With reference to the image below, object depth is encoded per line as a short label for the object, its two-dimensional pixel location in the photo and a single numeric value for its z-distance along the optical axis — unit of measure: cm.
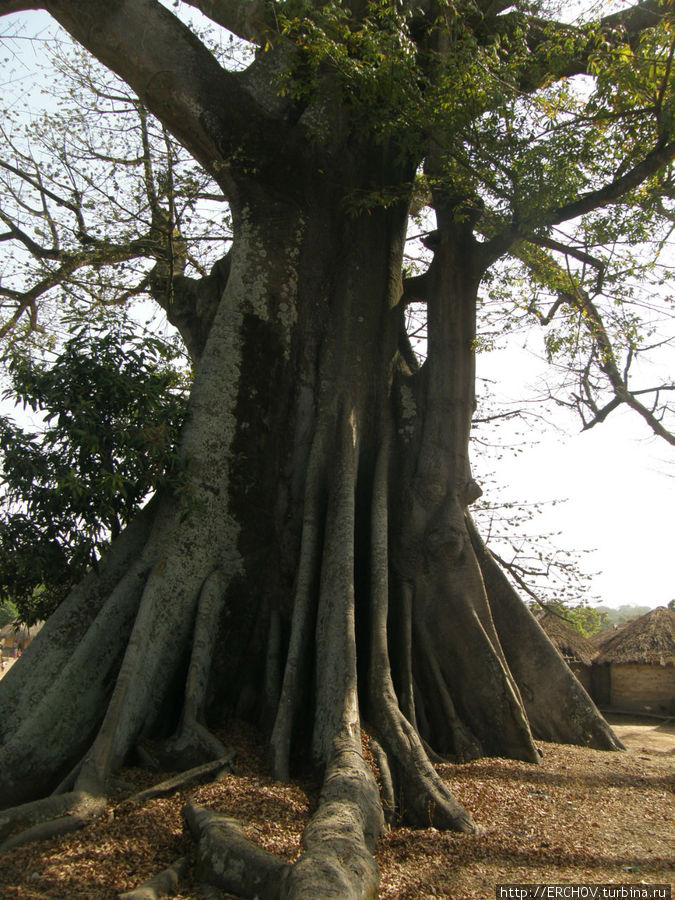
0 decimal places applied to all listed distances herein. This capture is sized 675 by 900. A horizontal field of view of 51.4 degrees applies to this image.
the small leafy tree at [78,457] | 573
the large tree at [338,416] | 540
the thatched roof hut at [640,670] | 1662
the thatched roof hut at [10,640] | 3003
